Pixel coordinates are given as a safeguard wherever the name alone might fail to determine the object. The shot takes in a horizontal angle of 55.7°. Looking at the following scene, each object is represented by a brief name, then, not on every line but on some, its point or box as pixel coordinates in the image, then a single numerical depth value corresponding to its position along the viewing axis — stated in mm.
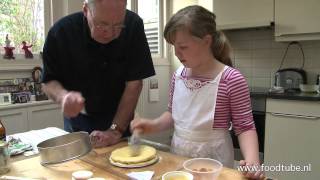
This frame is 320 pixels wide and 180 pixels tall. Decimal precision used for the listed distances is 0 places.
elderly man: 1190
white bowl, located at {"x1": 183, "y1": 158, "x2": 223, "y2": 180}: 727
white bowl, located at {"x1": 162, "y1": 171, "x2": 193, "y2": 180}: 732
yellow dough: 883
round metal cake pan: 835
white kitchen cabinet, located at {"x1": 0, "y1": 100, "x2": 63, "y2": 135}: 2021
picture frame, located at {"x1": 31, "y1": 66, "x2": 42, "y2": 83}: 2240
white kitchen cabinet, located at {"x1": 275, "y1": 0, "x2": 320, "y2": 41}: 2326
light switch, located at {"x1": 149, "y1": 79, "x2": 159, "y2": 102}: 3205
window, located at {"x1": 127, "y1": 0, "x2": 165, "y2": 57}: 3385
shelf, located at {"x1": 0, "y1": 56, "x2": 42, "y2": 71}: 2086
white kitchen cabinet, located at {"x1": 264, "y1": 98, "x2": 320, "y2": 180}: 2207
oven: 2443
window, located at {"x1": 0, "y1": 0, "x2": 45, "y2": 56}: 2195
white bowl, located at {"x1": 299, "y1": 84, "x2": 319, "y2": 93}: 2434
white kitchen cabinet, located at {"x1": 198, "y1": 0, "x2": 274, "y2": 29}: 2537
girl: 995
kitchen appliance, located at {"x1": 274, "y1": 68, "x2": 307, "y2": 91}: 2613
